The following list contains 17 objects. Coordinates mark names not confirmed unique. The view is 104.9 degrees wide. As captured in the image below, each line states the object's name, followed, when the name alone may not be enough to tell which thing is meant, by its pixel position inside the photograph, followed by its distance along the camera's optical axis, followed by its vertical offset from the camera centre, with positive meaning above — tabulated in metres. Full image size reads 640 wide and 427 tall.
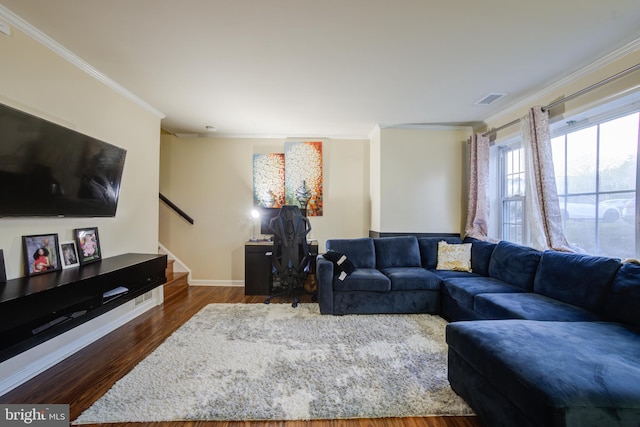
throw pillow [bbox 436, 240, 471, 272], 3.19 -0.55
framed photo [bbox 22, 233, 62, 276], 1.79 -0.31
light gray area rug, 1.51 -1.19
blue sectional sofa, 1.06 -0.72
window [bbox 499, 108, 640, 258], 2.07 +0.33
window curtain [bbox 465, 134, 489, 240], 3.38 +0.41
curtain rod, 1.87 +1.11
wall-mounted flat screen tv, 1.60 +0.34
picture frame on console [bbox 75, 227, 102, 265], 2.18 -0.29
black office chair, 3.28 -0.43
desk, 3.70 -0.84
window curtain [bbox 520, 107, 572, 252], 2.42 +0.29
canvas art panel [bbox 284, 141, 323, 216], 4.21 +0.76
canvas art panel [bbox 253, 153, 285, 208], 4.21 +0.59
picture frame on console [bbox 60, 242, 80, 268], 2.04 -0.35
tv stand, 1.36 -0.58
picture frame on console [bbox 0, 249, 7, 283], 1.63 -0.39
